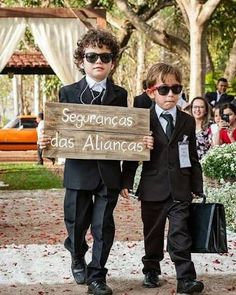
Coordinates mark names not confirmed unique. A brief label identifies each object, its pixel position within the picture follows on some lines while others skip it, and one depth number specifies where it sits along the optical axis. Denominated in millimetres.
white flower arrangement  9484
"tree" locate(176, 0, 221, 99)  17281
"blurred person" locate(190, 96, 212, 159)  9797
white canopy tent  17688
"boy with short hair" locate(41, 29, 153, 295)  5852
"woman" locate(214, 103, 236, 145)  10000
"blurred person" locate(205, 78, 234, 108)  15295
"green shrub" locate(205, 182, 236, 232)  8844
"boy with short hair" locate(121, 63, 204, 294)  5820
